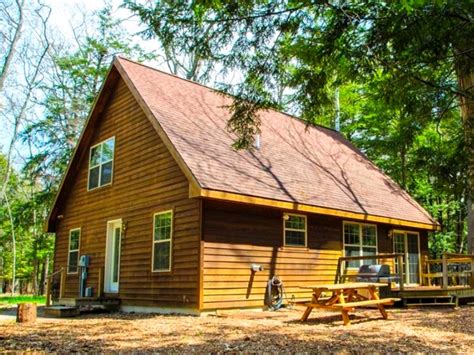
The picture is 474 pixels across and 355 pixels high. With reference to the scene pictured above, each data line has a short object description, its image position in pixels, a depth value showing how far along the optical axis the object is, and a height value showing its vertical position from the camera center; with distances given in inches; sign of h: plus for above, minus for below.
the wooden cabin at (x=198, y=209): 393.4 +48.9
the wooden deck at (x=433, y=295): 424.2 -27.1
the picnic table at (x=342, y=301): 299.6 -25.2
